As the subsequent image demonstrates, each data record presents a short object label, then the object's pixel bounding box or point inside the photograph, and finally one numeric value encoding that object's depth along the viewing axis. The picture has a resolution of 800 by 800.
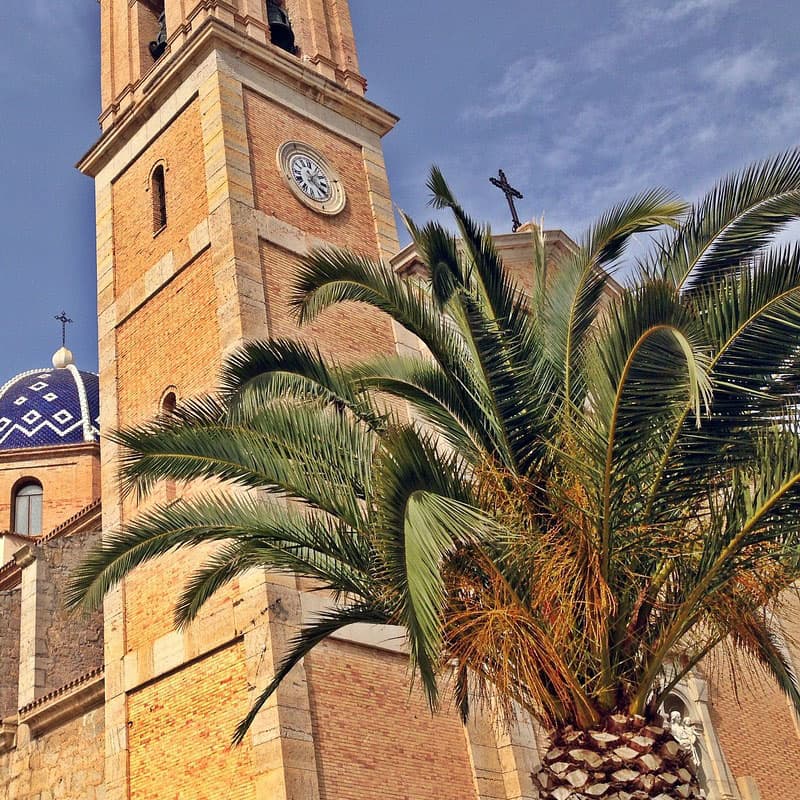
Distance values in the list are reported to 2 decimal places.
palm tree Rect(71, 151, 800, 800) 6.62
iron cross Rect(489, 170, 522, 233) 16.41
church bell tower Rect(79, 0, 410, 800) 11.31
